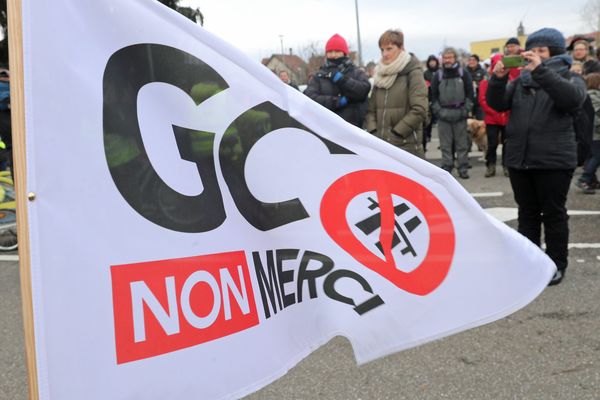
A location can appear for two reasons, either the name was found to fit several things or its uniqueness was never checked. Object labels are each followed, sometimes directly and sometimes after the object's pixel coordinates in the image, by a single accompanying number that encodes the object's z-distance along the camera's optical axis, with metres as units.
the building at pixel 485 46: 69.00
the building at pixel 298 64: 49.33
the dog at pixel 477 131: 9.95
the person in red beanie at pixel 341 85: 5.51
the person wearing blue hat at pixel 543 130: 3.69
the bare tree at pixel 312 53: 48.24
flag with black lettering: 1.51
